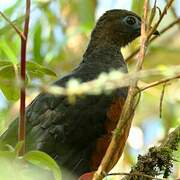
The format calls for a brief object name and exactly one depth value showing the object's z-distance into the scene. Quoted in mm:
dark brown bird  7598
